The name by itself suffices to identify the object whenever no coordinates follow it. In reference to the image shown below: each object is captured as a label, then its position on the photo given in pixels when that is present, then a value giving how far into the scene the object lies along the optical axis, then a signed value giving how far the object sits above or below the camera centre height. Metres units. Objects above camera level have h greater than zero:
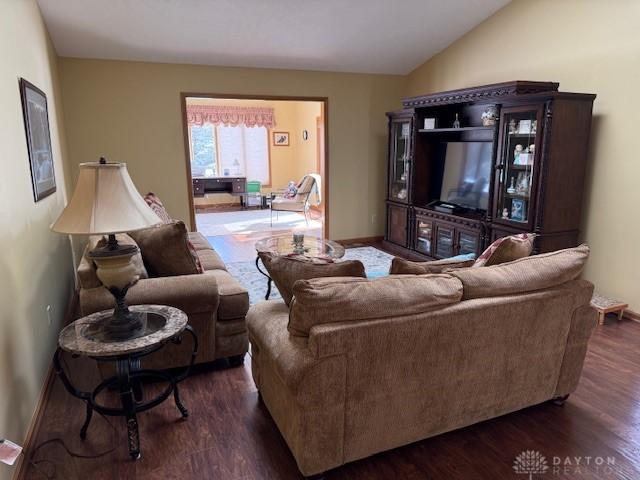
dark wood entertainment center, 3.72 -0.17
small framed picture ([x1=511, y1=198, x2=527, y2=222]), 4.00 -0.53
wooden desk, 9.29 -0.71
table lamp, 1.87 -0.29
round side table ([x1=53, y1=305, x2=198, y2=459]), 1.85 -0.81
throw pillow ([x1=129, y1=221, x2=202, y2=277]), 2.63 -0.59
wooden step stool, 3.50 -1.22
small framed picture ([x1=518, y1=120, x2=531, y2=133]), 3.87 +0.21
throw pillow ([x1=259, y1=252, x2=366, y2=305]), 1.96 -0.52
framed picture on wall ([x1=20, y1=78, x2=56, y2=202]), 2.72 +0.09
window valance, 9.31 +0.76
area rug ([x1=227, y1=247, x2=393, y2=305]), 4.18 -1.31
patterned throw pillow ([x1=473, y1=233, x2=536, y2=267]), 2.27 -0.51
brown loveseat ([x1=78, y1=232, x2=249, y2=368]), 2.44 -0.88
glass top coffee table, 3.99 -0.91
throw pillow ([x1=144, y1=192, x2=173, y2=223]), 3.94 -0.49
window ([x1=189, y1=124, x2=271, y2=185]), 9.92 +0.03
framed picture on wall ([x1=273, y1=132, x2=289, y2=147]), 10.20 +0.28
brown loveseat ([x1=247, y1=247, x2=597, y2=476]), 1.71 -0.84
